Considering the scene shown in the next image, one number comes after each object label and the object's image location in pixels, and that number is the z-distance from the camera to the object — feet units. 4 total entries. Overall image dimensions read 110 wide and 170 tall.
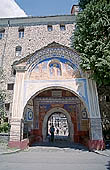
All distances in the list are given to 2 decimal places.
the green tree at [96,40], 28.27
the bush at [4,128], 34.90
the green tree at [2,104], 38.63
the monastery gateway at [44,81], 29.14
